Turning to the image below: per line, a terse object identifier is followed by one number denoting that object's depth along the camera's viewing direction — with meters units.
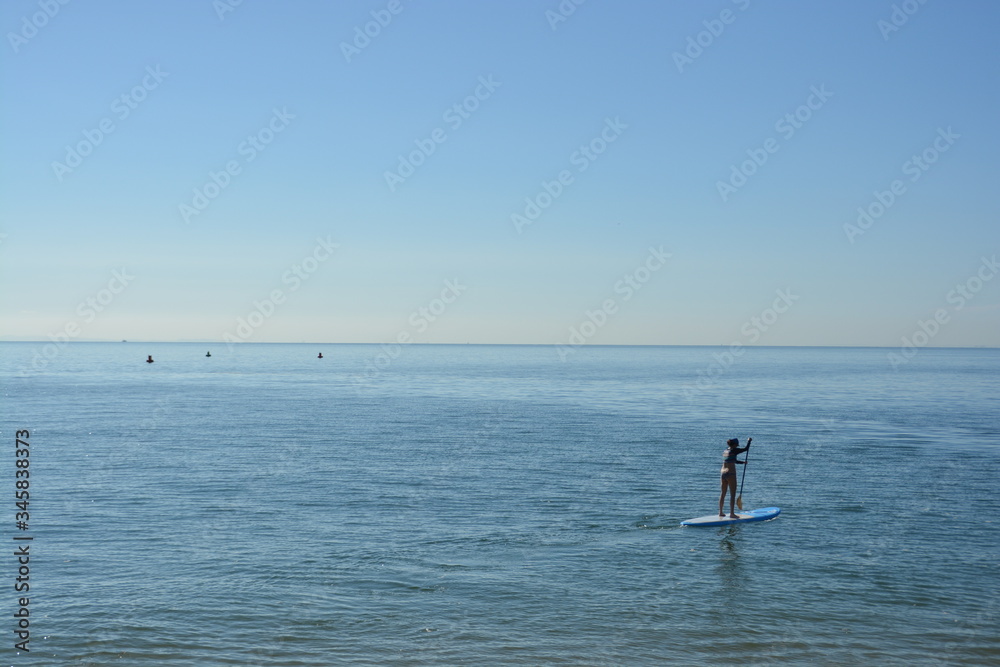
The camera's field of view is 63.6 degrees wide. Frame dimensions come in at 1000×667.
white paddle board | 27.09
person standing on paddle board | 27.33
